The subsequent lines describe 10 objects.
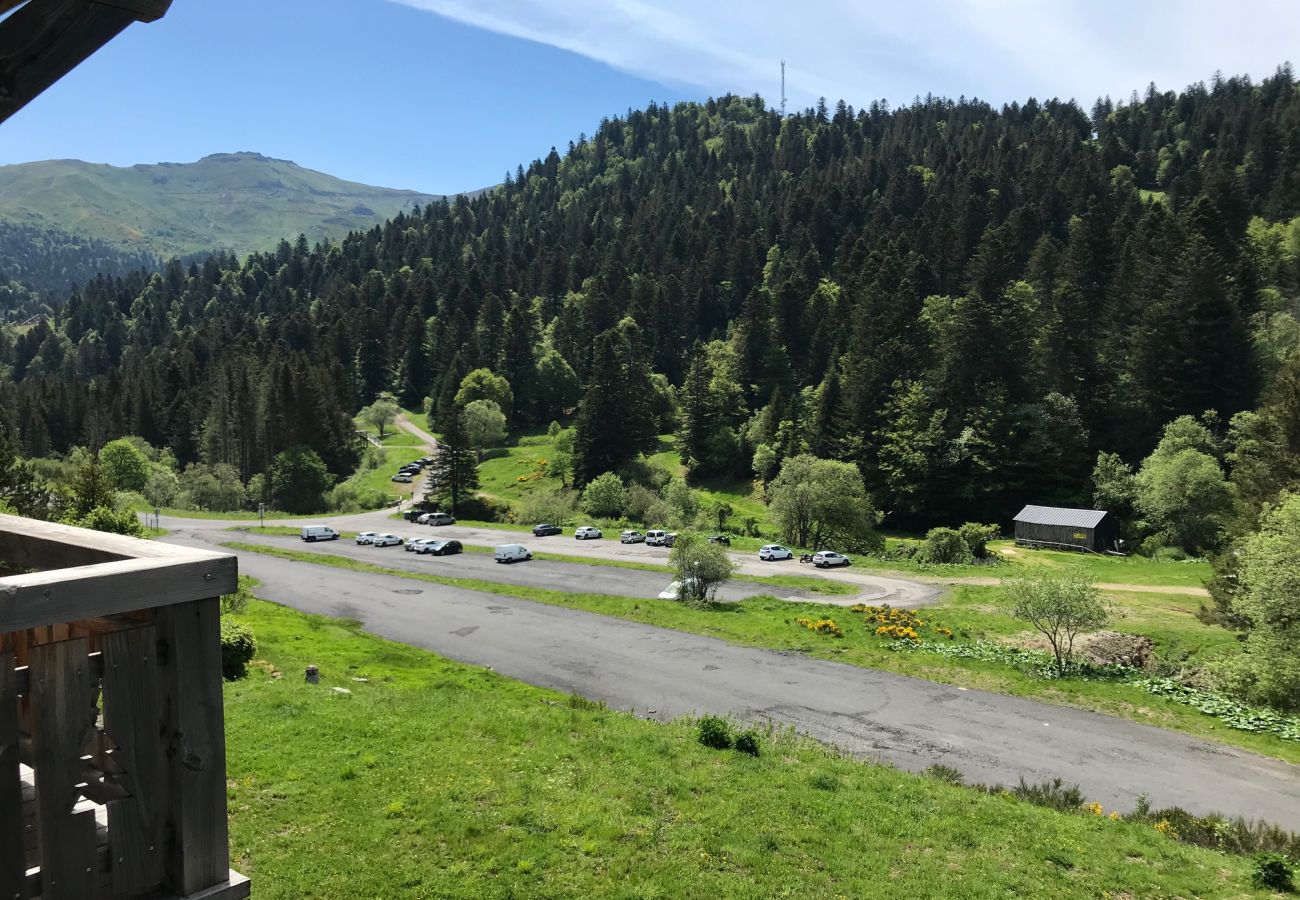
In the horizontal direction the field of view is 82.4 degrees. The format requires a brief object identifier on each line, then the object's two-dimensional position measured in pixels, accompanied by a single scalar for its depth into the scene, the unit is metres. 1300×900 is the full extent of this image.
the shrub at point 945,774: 18.17
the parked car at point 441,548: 56.72
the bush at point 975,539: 58.03
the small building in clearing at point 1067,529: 62.72
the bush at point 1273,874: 12.77
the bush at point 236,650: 20.44
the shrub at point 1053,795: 17.30
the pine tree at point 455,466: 82.94
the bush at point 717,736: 16.56
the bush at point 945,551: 56.09
